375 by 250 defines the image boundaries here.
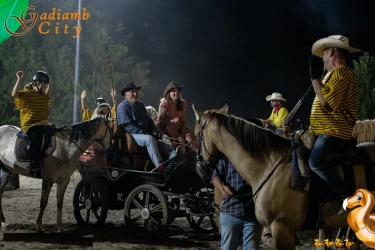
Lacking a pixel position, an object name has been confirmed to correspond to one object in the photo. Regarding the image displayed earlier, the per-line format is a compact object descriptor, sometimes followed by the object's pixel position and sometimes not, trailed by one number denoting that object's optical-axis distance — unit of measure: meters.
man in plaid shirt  5.42
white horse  9.87
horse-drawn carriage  9.05
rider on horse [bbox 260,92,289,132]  11.18
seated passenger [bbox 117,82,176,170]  9.31
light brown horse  5.32
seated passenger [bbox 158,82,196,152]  9.95
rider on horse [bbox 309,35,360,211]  5.14
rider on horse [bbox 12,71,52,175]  9.75
